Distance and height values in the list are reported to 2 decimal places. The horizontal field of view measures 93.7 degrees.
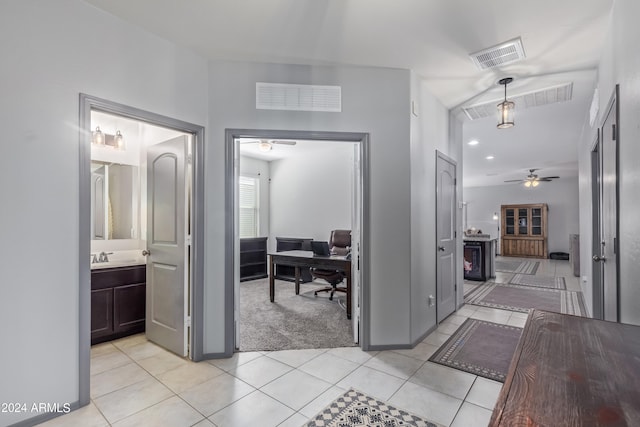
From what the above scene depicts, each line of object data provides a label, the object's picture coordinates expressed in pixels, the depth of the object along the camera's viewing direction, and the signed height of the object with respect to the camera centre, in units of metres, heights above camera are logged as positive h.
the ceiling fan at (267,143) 4.96 +1.31
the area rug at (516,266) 7.61 -1.40
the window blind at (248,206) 6.75 +0.25
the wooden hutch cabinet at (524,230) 10.54 -0.51
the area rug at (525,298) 4.38 -1.33
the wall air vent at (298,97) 2.81 +1.14
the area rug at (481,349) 2.59 -1.31
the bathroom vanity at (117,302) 3.04 -0.90
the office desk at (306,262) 4.02 -0.67
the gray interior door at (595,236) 3.04 -0.21
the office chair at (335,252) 4.64 -0.63
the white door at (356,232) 3.03 -0.16
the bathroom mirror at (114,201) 3.57 +0.21
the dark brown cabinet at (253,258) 6.26 -0.88
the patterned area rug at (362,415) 1.88 -1.29
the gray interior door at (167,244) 2.77 -0.26
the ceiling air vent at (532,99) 3.39 +1.42
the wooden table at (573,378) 0.66 -0.44
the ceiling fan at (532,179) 8.91 +1.15
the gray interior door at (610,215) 1.98 +0.01
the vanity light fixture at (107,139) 3.48 +0.94
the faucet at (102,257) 3.31 -0.44
